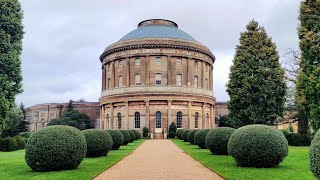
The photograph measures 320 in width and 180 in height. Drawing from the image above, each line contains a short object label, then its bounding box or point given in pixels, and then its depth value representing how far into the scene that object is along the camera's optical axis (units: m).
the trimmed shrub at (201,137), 19.92
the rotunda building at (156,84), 40.79
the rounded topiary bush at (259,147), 10.75
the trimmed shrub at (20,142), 23.78
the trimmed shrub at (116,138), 19.55
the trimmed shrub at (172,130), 38.78
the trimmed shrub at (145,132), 39.18
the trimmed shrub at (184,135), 30.50
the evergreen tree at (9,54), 19.90
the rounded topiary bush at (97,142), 15.26
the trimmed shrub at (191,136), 24.76
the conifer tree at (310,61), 18.76
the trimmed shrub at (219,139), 15.22
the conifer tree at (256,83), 26.55
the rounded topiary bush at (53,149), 10.18
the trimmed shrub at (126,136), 24.98
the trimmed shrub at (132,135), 29.07
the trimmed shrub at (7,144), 22.47
